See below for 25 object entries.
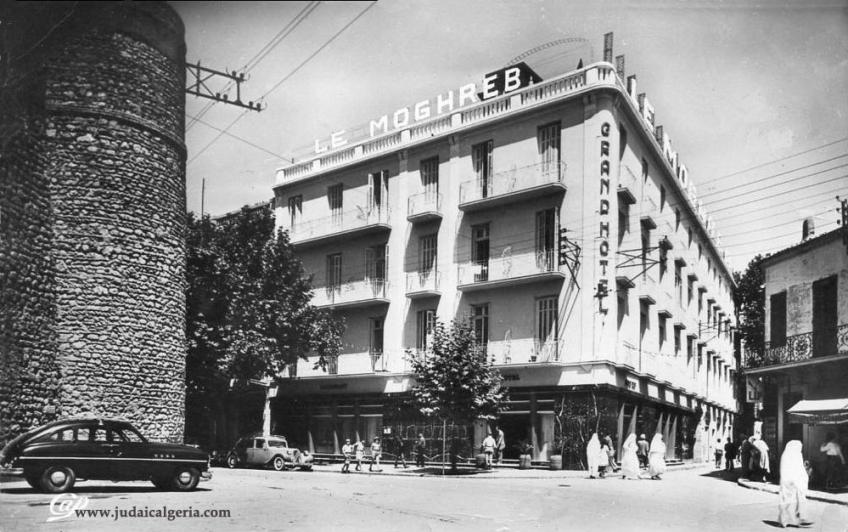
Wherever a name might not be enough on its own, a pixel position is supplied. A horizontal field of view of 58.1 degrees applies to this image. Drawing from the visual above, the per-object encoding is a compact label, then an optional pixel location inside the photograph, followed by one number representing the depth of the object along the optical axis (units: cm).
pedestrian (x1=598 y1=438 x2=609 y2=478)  2394
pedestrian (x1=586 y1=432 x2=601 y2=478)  2353
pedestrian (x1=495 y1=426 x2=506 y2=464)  2770
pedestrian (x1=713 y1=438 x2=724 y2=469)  3288
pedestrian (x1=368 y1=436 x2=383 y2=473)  2756
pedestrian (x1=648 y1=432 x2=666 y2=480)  2352
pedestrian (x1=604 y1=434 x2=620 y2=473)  2481
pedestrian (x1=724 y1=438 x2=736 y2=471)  2686
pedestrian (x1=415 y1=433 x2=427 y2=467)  2797
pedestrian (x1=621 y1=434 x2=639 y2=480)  2325
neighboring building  1995
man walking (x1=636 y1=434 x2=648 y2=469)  2714
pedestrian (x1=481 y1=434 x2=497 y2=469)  2667
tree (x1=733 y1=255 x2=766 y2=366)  4153
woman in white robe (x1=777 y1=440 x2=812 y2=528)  1177
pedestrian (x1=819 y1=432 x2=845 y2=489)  1875
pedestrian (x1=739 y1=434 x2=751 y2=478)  2437
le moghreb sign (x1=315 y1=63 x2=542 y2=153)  2798
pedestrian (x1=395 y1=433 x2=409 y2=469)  2988
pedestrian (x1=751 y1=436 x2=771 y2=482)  2208
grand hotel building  2656
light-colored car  1650
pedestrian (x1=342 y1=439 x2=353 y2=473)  2633
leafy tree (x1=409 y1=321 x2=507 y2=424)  2480
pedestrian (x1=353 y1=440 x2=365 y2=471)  2672
